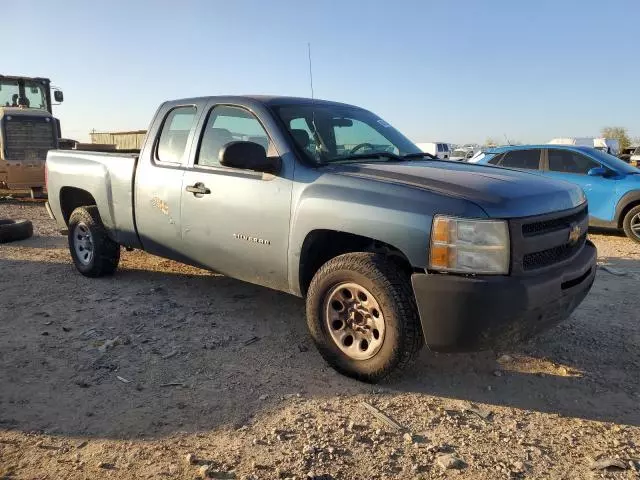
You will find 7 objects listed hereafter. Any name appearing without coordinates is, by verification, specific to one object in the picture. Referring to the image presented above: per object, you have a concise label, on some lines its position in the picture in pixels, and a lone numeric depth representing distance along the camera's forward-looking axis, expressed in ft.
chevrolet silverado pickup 9.64
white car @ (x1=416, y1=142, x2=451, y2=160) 111.87
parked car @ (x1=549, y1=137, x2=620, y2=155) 106.44
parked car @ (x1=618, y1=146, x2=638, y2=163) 105.67
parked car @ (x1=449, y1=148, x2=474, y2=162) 116.33
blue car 27.94
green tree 189.43
